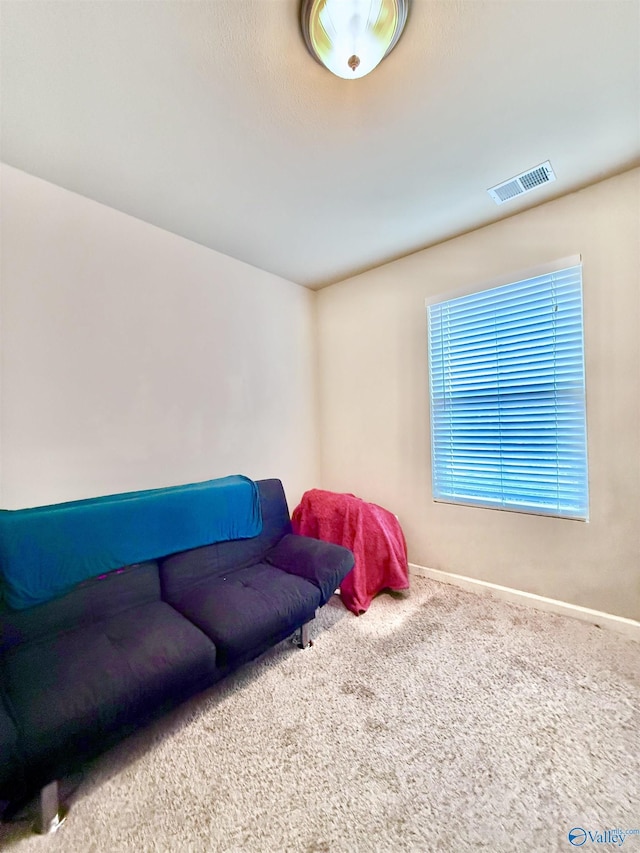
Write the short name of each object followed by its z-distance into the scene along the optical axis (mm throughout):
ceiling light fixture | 1123
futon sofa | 1072
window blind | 2156
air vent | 1933
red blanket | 2399
